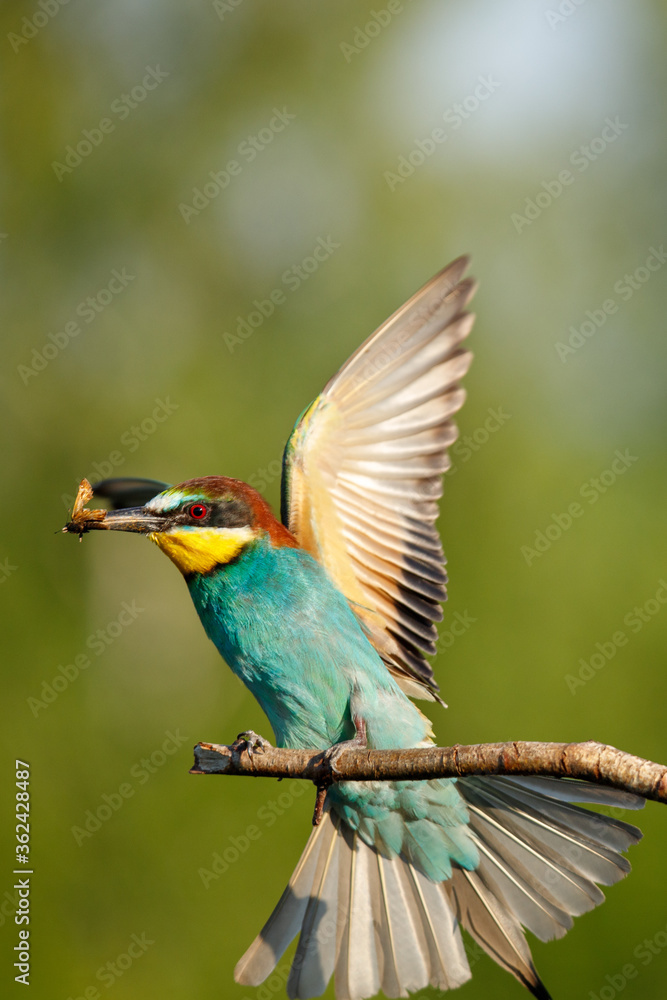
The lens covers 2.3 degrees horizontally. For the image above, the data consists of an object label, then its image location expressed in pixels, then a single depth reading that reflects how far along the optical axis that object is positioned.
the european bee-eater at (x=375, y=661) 7.45
